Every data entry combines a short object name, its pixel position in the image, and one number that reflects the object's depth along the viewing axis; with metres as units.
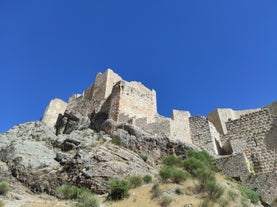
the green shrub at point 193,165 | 12.40
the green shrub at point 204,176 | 11.26
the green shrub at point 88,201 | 9.11
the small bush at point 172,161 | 13.25
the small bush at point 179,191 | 10.69
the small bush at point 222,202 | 10.16
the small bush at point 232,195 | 10.98
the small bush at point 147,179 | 11.42
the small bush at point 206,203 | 9.80
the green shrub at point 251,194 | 11.62
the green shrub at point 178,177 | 11.50
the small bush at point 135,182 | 11.09
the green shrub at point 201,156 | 13.73
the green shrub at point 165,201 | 9.97
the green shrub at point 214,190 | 10.52
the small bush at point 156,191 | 10.49
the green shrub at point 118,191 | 10.15
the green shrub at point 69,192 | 10.55
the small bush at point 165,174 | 11.58
